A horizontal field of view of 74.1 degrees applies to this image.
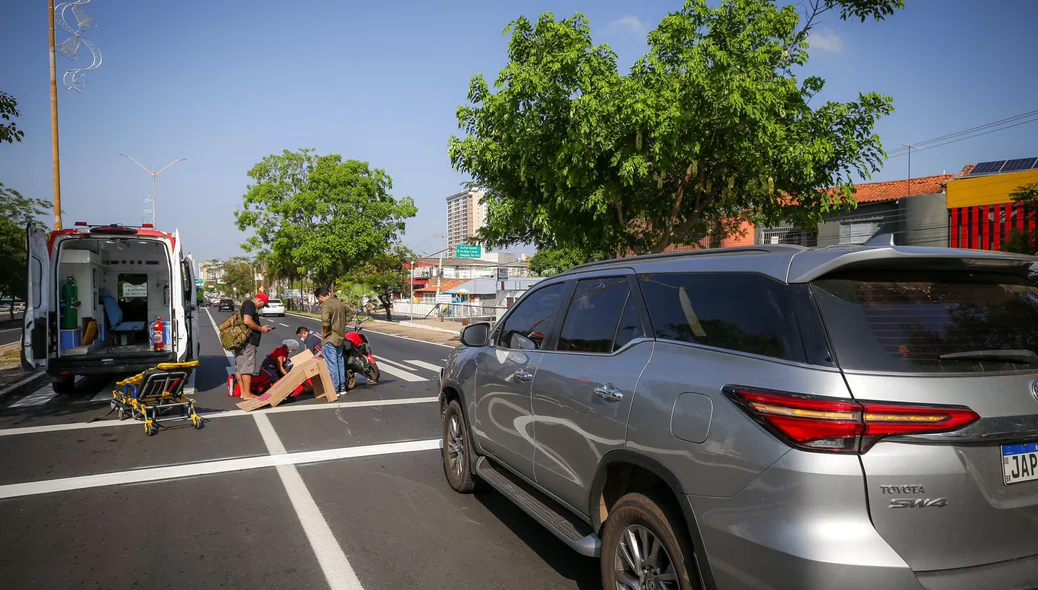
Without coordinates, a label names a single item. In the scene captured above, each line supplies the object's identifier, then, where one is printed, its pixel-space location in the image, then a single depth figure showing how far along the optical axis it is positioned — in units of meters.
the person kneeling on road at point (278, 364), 11.02
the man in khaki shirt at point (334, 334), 10.94
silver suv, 2.22
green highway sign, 60.97
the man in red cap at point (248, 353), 10.41
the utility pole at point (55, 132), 18.38
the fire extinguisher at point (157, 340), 11.95
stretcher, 8.33
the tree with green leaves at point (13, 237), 43.16
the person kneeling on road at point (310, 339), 11.56
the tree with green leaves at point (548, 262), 59.39
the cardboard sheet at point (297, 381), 9.89
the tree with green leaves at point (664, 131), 11.03
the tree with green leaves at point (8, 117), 9.90
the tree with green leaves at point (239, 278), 125.92
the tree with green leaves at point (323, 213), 46.91
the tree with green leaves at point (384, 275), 49.84
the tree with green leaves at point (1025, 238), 15.72
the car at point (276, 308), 55.12
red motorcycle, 12.15
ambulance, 10.12
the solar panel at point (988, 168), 25.48
